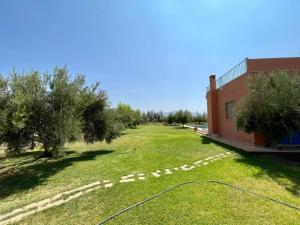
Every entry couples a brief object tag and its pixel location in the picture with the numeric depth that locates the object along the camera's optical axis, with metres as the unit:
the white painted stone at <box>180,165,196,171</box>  7.97
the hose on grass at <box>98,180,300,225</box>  4.32
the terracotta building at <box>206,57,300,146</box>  12.65
